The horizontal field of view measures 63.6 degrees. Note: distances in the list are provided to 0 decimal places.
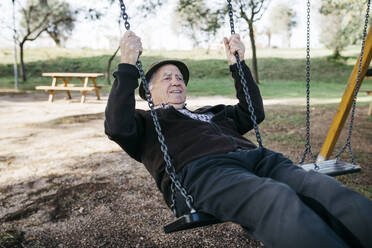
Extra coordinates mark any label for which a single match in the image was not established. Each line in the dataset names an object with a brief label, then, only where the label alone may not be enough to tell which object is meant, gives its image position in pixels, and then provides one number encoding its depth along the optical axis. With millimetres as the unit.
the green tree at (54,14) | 26606
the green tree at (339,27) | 14765
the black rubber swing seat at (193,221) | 1447
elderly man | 1229
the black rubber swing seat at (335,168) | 2412
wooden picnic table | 10461
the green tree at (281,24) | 54853
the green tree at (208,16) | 13984
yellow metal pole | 3299
